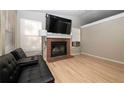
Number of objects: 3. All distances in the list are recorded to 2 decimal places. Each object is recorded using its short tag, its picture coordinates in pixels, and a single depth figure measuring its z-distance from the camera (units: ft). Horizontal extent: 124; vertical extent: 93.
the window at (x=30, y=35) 10.84
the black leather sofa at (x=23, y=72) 3.21
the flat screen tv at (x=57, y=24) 10.42
